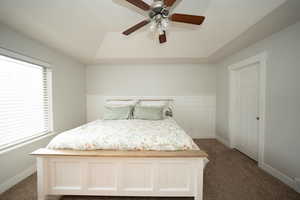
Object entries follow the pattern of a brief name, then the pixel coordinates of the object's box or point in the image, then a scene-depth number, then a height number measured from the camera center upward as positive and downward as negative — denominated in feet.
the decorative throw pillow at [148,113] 9.31 -1.11
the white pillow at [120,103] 11.19 -0.49
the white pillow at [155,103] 10.89 -0.49
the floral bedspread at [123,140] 5.09 -1.70
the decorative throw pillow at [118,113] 9.43 -1.13
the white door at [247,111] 8.17 -0.89
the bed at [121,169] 4.80 -2.67
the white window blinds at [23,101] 5.94 -0.17
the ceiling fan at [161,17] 4.58 +3.15
